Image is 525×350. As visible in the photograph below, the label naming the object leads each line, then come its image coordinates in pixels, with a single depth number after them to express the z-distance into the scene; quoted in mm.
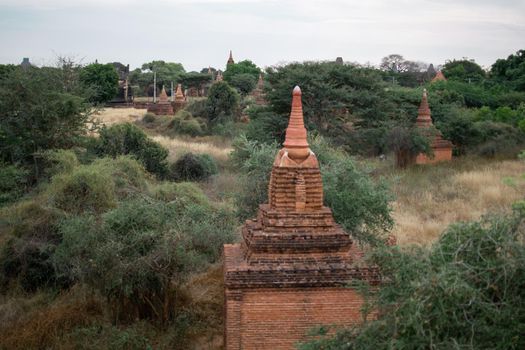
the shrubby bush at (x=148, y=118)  49438
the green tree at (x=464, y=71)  65500
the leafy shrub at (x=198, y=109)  47562
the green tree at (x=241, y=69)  79150
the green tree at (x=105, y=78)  63491
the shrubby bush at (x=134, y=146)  25594
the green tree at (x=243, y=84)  67188
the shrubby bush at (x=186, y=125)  43084
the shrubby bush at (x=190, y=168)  27762
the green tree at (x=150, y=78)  79775
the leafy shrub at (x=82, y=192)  15359
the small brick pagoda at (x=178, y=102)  55781
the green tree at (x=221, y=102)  46156
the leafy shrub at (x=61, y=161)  18591
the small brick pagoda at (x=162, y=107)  53375
